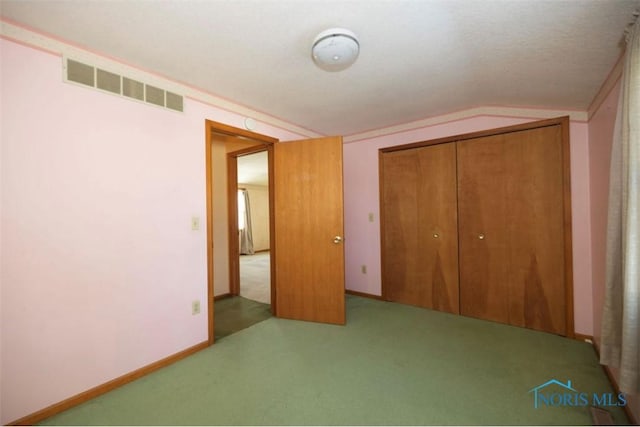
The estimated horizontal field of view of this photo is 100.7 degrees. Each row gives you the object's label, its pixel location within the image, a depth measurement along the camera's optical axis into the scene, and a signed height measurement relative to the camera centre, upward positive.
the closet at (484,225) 2.47 -0.16
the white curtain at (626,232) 1.13 -0.11
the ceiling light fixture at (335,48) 1.51 +0.98
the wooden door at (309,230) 2.73 -0.17
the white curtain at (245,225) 7.85 -0.30
